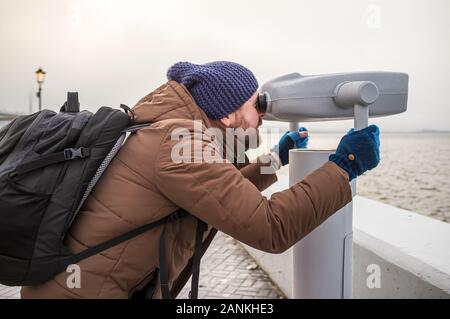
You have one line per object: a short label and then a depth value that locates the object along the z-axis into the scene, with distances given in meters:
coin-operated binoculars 1.55
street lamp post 17.48
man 1.22
